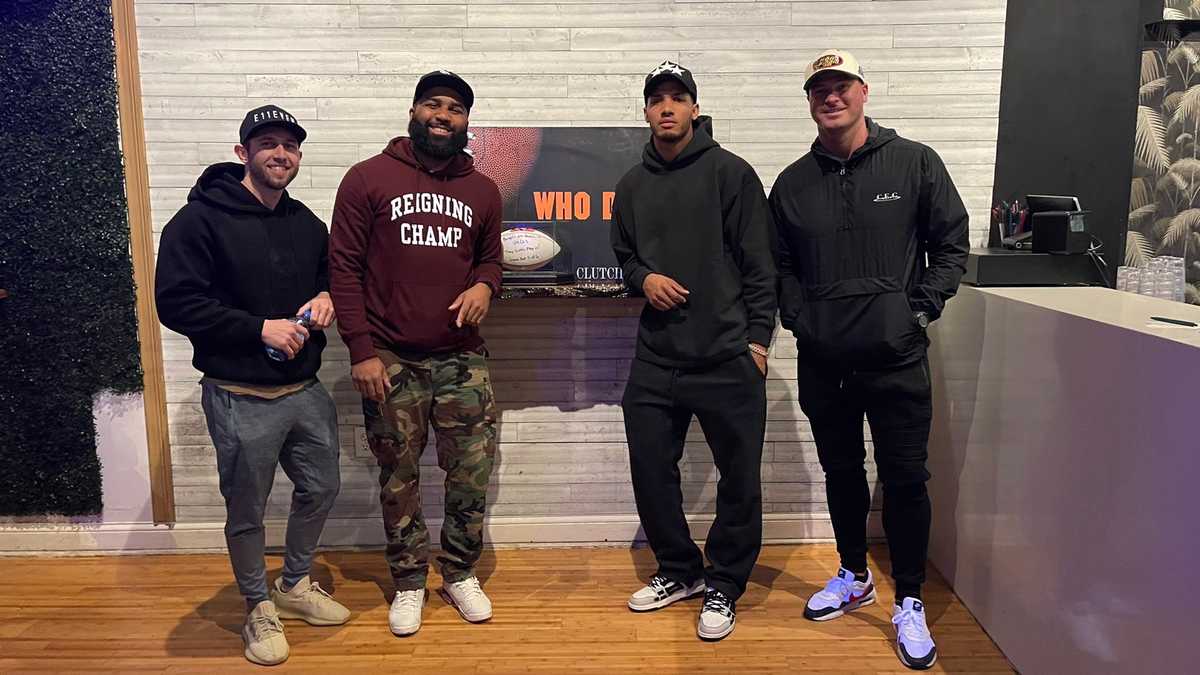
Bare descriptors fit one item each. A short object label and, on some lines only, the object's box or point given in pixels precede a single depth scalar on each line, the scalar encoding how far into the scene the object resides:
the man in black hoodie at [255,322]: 2.27
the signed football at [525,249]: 2.84
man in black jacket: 2.36
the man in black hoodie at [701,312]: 2.51
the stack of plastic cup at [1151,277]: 2.72
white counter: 1.67
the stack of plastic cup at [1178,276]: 2.69
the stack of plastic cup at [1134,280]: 2.80
